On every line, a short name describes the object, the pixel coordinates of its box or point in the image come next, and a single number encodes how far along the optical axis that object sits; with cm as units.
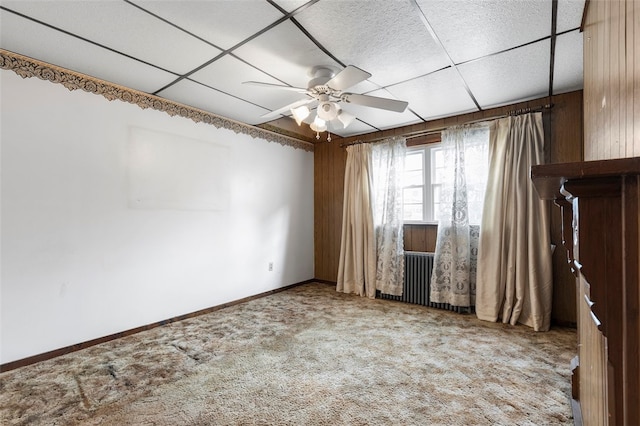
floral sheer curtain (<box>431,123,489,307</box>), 341
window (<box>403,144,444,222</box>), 388
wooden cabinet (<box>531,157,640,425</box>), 53
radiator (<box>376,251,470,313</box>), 372
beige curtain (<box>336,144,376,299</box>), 418
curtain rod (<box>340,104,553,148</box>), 307
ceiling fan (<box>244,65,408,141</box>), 222
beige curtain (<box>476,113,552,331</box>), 297
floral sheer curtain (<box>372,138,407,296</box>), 394
